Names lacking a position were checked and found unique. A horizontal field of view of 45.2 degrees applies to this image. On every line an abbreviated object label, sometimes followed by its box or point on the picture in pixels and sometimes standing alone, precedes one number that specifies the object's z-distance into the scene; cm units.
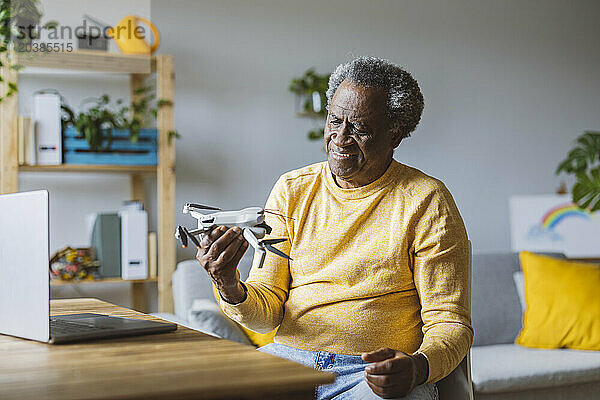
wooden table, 77
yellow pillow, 298
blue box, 293
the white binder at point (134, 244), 299
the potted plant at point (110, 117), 292
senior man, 149
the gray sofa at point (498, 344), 260
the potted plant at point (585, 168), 360
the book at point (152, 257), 303
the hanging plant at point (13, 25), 267
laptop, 106
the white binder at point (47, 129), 287
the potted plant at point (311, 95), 362
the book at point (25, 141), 285
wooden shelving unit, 289
